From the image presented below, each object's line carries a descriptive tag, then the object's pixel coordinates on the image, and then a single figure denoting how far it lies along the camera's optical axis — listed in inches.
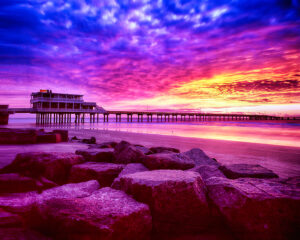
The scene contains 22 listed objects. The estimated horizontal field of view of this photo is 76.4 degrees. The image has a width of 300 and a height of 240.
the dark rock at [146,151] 211.8
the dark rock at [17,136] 294.6
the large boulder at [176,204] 83.5
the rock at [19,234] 57.4
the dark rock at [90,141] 370.3
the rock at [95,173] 132.9
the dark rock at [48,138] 328.2
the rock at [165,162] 140.1
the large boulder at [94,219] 63.2
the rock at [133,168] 129.9
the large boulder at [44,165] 131.7
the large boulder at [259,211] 76.7
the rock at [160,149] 231.9
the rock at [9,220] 63.9
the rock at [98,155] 175.6
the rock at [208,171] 134.4
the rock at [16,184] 101.0
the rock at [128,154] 167.8
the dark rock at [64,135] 369.0
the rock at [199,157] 188.7
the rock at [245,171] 129.0
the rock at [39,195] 79.3
